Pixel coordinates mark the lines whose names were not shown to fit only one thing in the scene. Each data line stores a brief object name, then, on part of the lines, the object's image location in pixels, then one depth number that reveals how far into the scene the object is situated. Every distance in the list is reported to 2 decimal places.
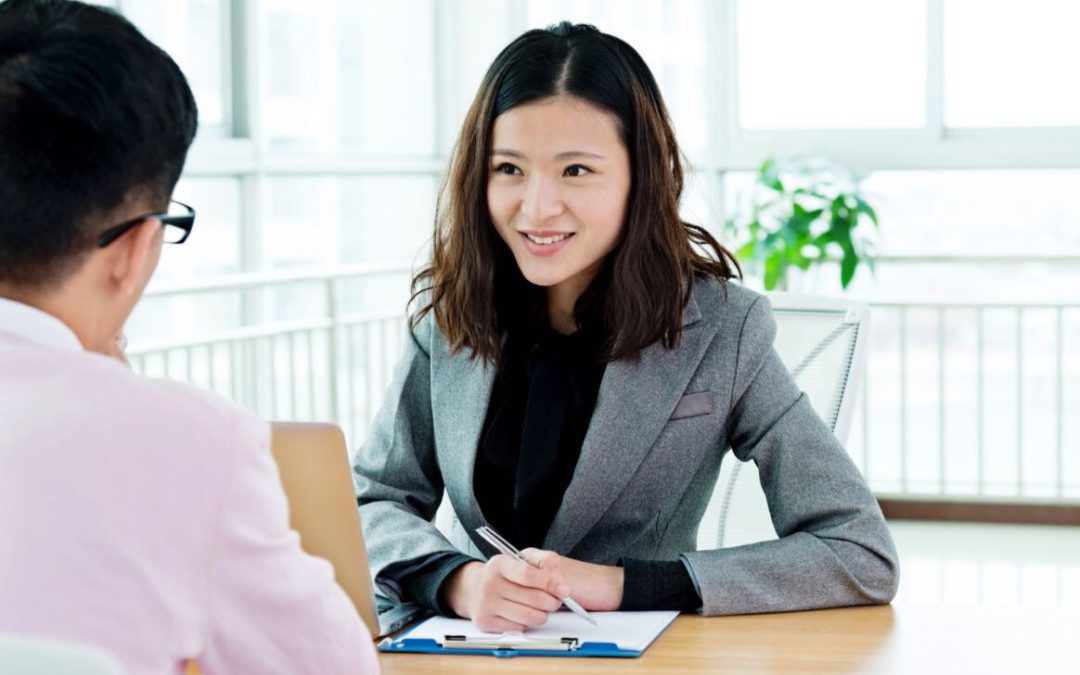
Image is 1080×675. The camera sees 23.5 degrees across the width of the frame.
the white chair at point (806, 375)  2.74
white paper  2.21
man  1.77
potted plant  5.57
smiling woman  2.46
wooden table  2.15
